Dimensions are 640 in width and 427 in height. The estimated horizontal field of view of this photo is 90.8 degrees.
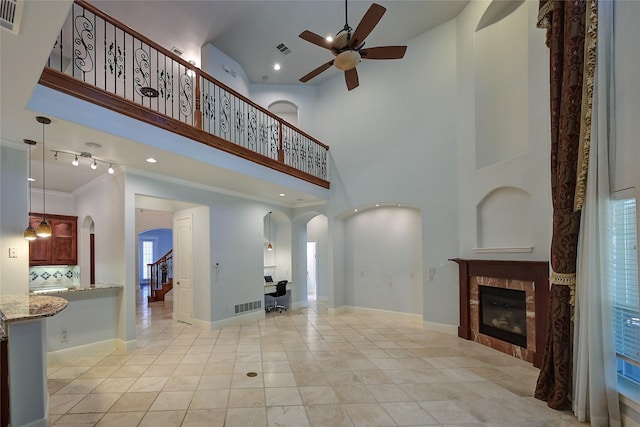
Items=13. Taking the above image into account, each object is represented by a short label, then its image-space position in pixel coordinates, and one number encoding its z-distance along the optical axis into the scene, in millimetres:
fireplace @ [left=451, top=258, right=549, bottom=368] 4484
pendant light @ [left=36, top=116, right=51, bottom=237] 4059
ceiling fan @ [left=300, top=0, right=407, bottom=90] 3355
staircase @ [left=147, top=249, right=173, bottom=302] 10242
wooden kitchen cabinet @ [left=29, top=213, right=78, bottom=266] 6688
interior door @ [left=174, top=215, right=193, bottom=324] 6887
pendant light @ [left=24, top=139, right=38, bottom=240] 4055
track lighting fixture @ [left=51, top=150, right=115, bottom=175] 4395
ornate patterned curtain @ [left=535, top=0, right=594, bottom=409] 3148
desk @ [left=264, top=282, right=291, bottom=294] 8124
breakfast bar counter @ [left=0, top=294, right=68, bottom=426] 2564
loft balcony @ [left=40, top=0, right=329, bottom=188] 3590
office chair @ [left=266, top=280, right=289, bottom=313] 8109
